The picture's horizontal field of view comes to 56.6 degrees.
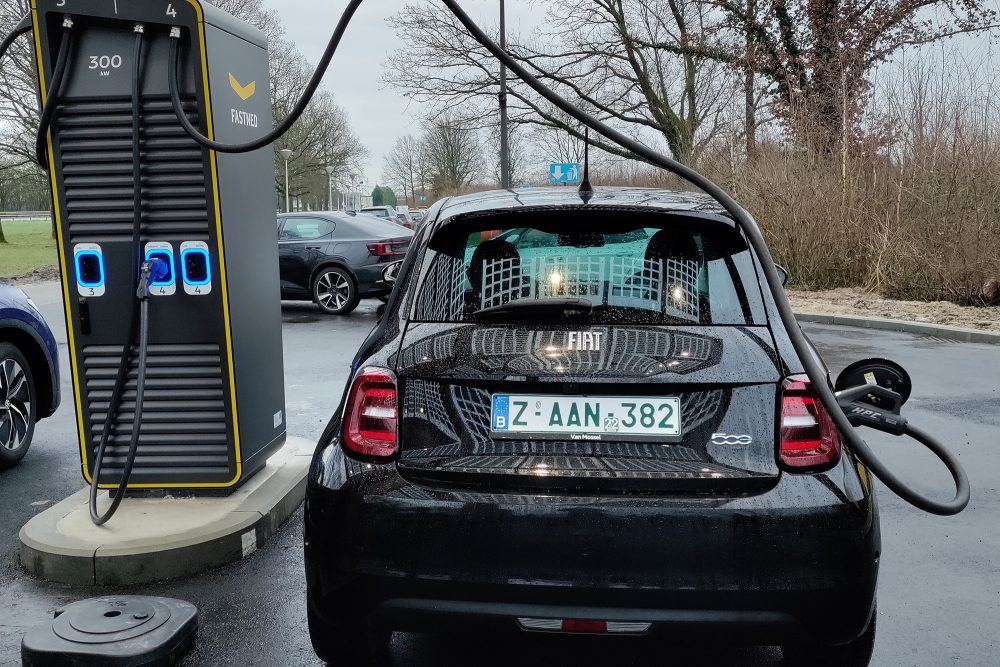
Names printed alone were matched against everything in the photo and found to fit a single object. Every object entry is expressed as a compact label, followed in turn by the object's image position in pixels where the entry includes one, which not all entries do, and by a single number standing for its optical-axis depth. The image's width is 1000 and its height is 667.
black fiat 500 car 2.38
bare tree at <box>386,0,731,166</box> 29.77
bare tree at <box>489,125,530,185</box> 58.28
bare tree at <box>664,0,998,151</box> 19.97
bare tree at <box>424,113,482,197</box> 74.67
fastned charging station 4.04
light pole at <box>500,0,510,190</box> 28.62
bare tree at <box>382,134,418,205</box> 93.38
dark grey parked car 14.35
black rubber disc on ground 2.91
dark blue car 5.71
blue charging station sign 27.55
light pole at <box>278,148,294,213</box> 53.38
